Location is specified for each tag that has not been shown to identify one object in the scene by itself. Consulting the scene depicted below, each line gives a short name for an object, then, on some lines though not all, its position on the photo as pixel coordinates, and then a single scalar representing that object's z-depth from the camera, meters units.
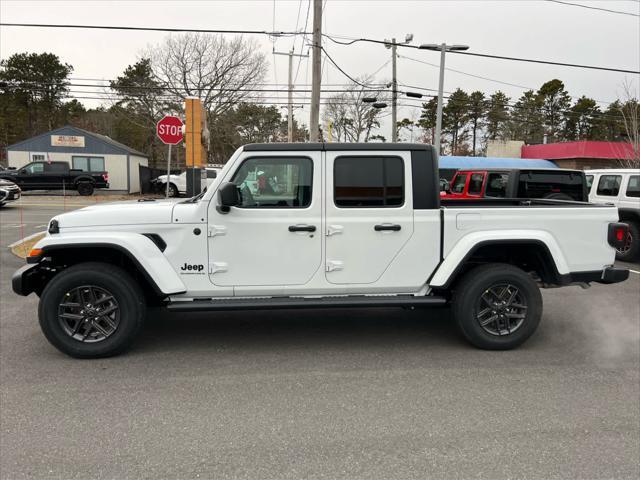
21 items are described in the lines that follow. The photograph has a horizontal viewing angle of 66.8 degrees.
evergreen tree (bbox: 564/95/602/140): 57.50
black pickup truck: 26.91
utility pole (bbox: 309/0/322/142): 16.06
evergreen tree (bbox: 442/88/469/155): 66.38
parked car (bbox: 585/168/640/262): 10.01
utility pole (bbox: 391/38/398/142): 29.75
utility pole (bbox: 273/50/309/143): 35.07
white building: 31.06
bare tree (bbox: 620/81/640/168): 26.85
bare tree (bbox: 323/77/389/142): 51.41
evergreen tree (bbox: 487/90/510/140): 64.25
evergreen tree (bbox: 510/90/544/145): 61.09
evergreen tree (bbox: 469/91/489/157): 64.64
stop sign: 10.24
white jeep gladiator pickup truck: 4.29
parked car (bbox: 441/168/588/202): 11.16
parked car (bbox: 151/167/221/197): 21.69
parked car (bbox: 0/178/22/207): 19.52
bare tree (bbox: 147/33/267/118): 38.59
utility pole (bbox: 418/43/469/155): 22.01
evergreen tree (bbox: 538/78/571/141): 60.47
